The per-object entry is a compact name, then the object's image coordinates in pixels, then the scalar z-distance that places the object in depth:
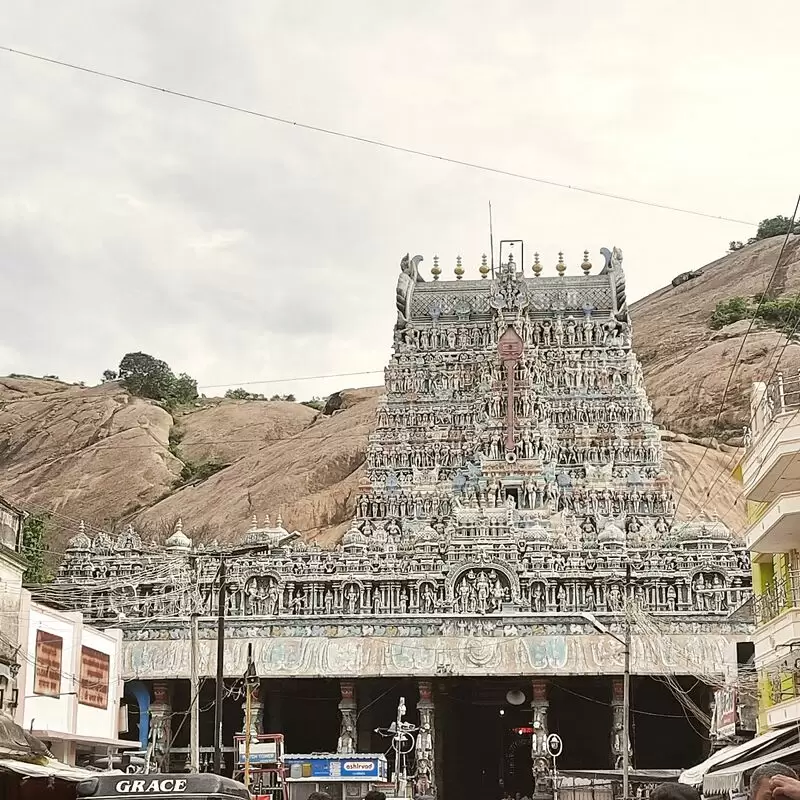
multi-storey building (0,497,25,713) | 27.68
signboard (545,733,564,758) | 45.97
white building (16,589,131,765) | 30.55
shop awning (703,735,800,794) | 18.88
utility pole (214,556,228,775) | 27.17
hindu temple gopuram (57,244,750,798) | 51.31
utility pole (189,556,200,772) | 30.84
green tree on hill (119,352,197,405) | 117.31
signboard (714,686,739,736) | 33.83
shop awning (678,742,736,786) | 22.54
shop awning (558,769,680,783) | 37.66
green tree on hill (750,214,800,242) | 126.73
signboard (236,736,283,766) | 35.38
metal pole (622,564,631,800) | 32.64
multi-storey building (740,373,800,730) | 24.23
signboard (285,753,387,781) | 38.12
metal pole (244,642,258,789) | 30.69
